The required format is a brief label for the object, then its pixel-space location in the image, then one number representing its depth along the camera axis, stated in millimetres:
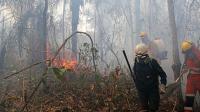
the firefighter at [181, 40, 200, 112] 7758
